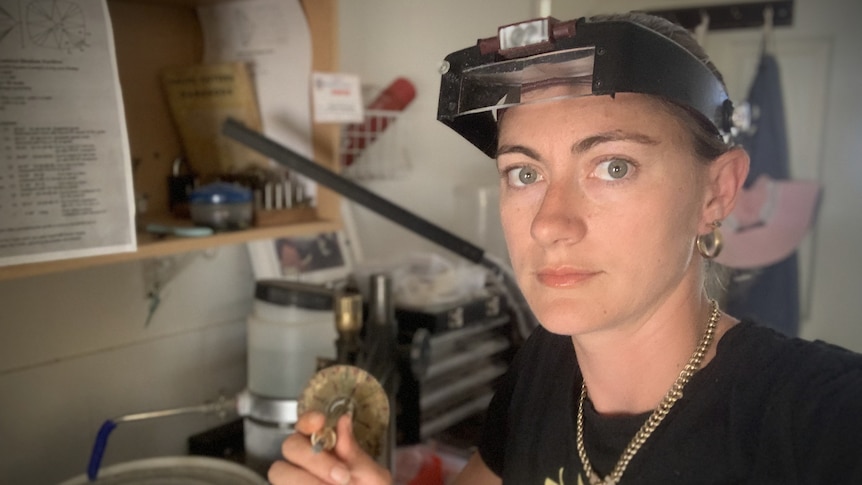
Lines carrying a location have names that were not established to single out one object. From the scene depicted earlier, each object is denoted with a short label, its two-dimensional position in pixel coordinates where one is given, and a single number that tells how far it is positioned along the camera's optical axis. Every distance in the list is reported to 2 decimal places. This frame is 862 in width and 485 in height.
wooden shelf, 1.03
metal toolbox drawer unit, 1.13
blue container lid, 0.95
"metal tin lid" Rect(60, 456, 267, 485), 0.89
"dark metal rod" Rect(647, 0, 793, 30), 1.71
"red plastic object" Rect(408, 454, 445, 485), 1.02
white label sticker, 1.06
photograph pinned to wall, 1.19
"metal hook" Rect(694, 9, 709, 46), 1.73
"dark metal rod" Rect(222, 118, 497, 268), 0.99
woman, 0.60
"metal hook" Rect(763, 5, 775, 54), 1.72
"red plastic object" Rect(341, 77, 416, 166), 1.38
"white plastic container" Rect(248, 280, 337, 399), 1.00
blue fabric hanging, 1.72
